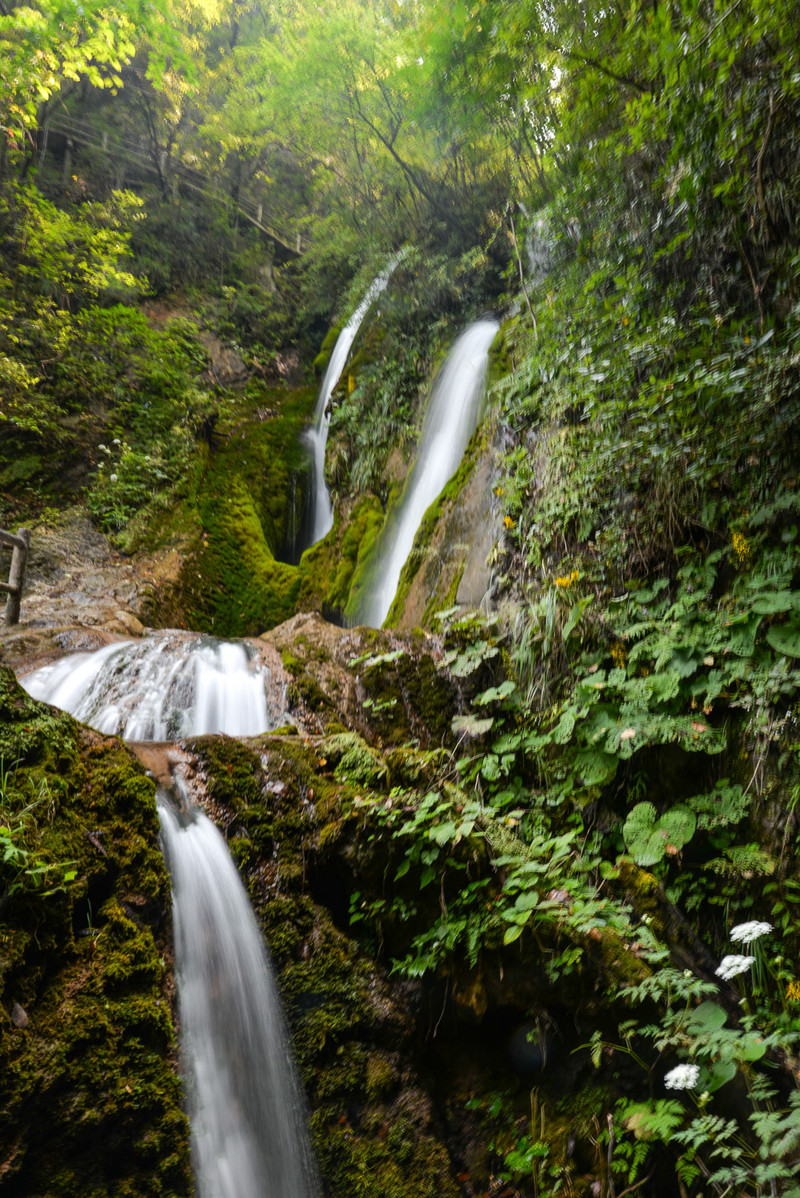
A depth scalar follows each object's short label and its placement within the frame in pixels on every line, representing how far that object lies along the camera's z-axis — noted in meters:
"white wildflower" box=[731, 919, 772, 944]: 2.12
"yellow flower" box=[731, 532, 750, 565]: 3.19
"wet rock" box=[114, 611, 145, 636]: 6.63
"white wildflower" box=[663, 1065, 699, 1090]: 2.03
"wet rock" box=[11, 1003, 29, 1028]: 1.82
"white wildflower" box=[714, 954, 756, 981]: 2.09
